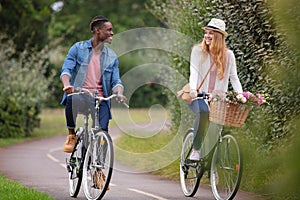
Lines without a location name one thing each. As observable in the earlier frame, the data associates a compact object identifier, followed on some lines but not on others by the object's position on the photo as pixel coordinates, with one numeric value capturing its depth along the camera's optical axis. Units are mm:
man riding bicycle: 11660
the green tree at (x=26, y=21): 32475
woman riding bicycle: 11538
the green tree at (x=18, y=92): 30961
